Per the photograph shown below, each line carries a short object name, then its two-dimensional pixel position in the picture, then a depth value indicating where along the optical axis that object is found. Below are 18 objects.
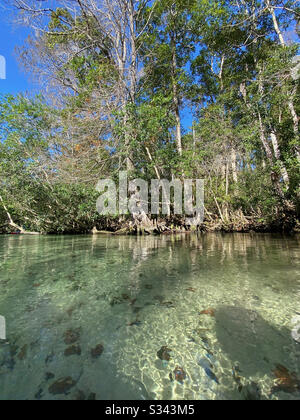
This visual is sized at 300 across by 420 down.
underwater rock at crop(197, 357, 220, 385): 0.95
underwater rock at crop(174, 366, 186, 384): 0.95
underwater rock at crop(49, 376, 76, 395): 0.86
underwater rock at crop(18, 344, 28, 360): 1.08
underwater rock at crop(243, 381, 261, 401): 0.83
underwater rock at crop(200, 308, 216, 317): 1.56
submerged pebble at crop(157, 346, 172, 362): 1.10
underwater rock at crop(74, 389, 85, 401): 0.83
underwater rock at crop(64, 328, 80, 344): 1.22
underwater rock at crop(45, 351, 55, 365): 1.05
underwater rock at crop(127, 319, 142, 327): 1.41
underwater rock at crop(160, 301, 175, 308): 1.70
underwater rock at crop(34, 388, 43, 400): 0.83
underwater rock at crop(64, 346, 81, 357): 1.10
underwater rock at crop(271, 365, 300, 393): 0.86
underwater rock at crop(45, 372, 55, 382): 0.93
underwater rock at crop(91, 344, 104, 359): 1.10
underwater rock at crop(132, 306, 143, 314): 1.62
